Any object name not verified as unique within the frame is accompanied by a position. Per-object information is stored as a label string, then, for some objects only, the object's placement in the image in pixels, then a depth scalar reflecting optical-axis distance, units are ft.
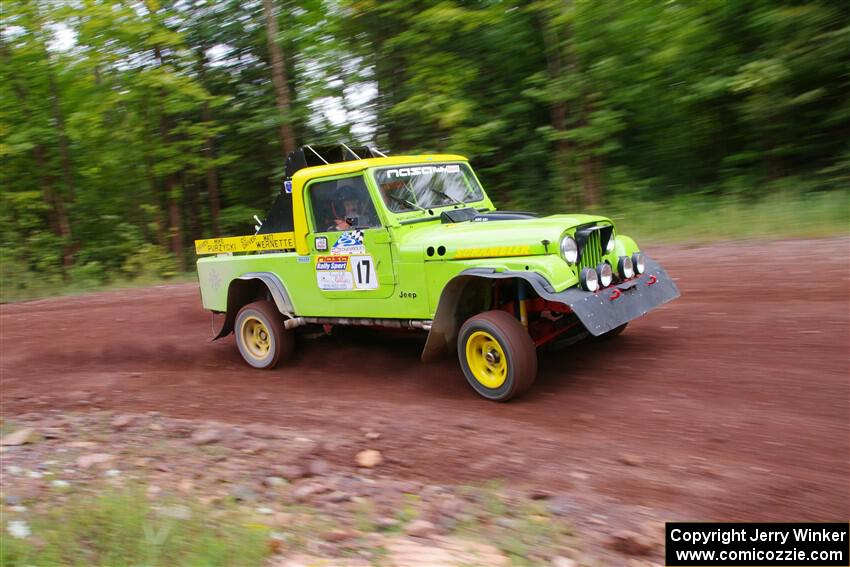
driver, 19.61
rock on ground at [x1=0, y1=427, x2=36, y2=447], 17.29
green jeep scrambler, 16.16
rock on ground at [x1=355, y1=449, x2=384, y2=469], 14.28
